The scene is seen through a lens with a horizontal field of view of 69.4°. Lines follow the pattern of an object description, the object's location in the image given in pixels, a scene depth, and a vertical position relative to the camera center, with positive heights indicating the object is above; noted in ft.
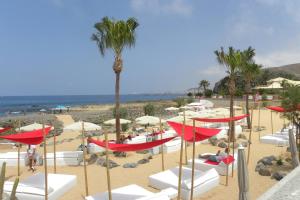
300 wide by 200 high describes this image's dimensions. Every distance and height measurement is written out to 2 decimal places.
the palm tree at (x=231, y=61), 44.28 +6.76
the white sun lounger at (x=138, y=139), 41.91 -8.98
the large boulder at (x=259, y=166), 28.57 -9.67
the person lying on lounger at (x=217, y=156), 29.29 -8.64
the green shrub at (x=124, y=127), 60.31 -9.24
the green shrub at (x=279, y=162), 29.83 -9.43
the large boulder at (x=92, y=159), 34.32 -10.39
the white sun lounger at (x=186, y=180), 22.85 -9.66
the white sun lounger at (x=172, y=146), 38.25 -9.31
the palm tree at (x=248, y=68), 52.85 +6.71
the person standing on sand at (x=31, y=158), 32.35 -9.59
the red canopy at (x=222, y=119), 29.73 -3.60
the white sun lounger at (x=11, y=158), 33.75 -10.04
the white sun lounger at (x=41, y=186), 21.83 -9.86
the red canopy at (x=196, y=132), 22.52 -4.10
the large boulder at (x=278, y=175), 25.61 -9.75
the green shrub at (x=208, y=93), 160.74 +0.73
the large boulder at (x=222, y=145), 40.85 -9.64
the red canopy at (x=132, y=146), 18.82 -4.59
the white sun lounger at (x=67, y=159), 33.54 -10.01
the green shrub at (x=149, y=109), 85.79 -6.11
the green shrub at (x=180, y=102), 118.48 -4.56
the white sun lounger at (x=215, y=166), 28.06 -9.58
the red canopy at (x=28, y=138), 23.52 -4.75
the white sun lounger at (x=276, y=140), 39.61 -8.63
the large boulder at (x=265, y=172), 27.17 -9.83
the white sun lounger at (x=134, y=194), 19.25 -9.54
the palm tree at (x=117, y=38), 38.36 +10.14
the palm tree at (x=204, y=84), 193.96 +8.97
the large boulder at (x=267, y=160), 30.24 -9.42
